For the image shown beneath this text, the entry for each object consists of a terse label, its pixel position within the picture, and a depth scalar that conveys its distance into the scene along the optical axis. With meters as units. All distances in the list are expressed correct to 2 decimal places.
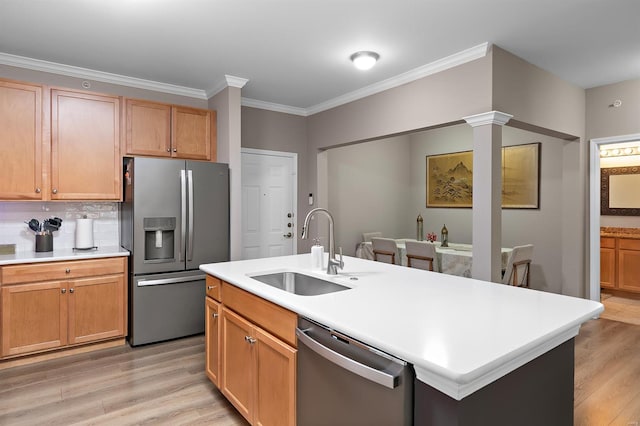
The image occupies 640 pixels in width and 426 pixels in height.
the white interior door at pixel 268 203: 4.60
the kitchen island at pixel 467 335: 1.03
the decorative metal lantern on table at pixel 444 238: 4.80
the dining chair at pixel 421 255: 4.27
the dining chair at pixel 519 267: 3.99
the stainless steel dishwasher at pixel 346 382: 1.12
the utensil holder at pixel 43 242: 3.36
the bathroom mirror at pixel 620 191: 5.41
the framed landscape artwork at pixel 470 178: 4.99
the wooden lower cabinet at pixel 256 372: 1.67
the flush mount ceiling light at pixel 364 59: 3.18
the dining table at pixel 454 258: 4.11
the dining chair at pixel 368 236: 5.74
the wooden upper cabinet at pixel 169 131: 3.64
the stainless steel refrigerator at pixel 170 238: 3.35
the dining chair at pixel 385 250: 4.80
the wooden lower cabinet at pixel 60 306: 2.95
